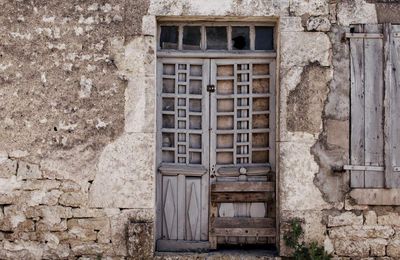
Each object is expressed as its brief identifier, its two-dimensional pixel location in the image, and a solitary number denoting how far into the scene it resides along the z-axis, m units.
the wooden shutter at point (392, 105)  5.36
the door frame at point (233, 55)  5.55
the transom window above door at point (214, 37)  5.64
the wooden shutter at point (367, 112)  5.38
